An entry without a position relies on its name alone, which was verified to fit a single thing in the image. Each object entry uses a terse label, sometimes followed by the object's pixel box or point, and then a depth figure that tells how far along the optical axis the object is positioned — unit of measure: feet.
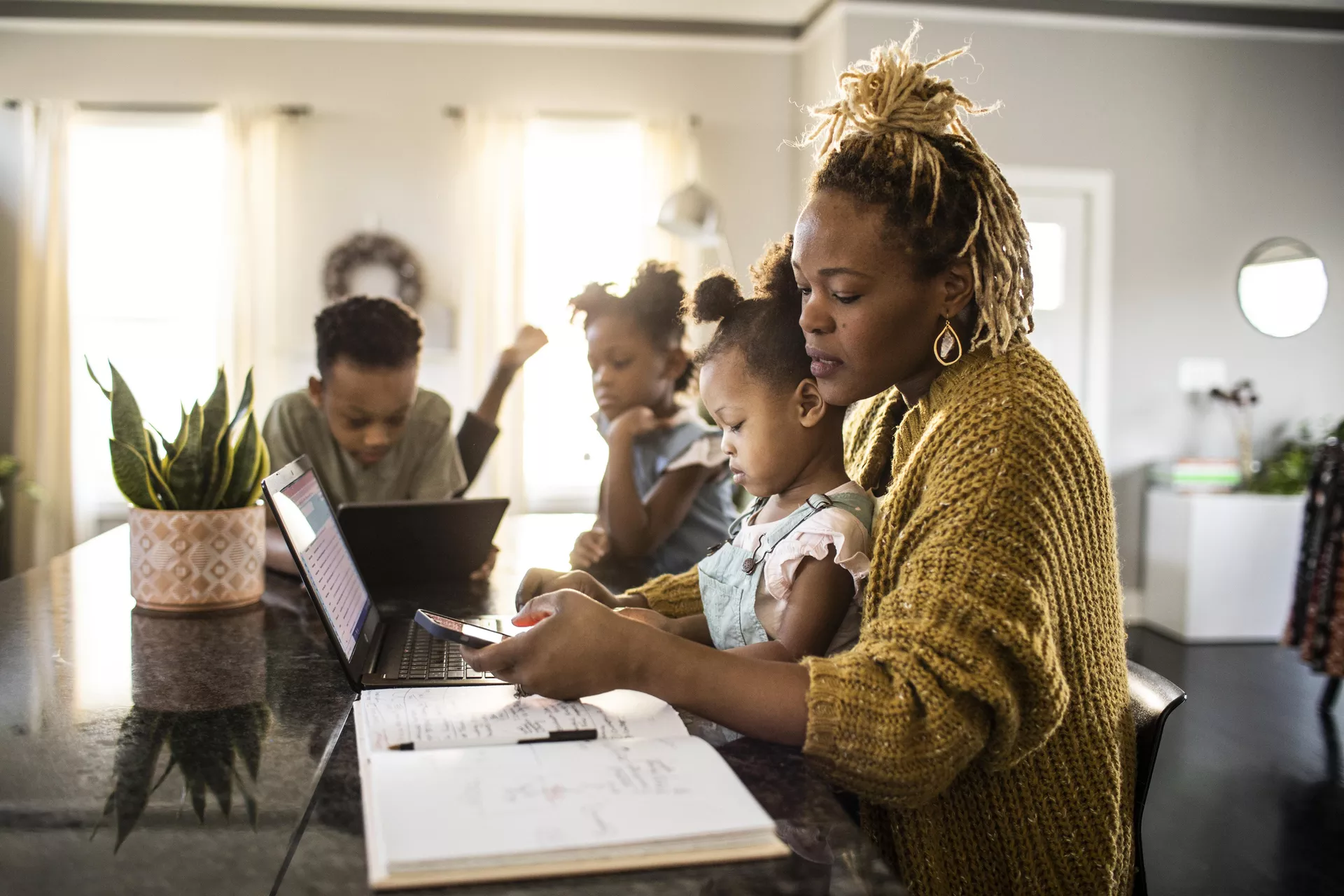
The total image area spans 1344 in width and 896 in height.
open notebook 2.17
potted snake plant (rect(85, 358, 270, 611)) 4.89
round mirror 17.07
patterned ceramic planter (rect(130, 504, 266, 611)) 4.89
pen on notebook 2.89
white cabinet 15.28
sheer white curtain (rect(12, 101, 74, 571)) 16.84
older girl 6.86
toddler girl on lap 3.55
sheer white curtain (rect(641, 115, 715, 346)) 17.58
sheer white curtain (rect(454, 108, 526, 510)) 17.35
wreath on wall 17.16
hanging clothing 11.29
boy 7.17
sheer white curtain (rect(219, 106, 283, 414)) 16.94
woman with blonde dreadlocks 2.80
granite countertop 2.24
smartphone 3.14
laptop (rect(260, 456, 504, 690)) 3.60
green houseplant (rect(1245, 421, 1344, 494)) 15.69
